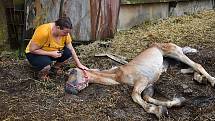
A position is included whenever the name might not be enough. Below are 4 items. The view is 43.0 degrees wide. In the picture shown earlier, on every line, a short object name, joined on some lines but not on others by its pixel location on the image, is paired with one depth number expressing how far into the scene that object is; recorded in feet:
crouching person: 14.14
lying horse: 12.64
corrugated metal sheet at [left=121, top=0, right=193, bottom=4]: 21.34
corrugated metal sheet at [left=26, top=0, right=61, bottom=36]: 18.01
